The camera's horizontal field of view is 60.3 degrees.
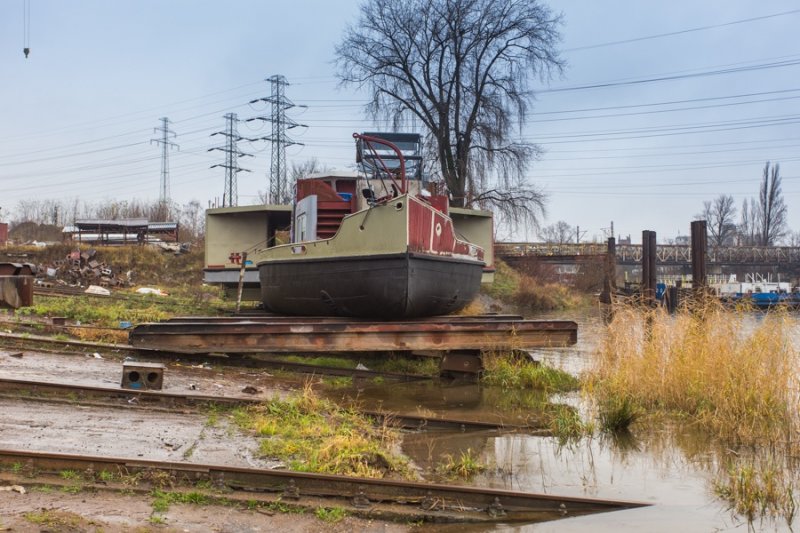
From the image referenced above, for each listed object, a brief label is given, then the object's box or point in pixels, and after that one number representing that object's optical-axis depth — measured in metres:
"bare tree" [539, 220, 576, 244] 79.29
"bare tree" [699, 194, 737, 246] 81.50
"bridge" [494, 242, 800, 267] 58.78
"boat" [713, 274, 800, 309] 39.40
